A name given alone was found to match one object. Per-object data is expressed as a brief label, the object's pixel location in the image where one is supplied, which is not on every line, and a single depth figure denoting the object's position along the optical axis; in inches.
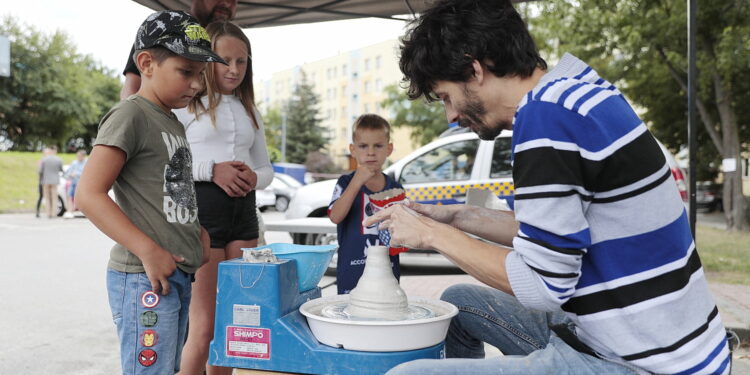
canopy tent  173.6
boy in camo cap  73.2
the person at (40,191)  591.7
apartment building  2427.4
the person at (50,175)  569.6
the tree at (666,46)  532.7
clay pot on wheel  65.9
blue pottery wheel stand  66.2
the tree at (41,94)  1454.2
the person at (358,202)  129.3
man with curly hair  55.0
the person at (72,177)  617.3
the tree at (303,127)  2130.9
